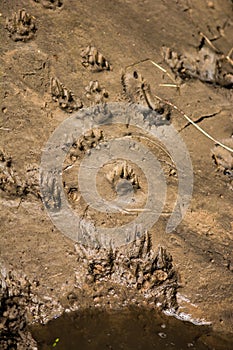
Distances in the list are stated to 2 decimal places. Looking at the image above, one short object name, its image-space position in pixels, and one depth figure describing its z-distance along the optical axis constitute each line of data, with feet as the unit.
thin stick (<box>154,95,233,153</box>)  12.17
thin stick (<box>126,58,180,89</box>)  12.40
